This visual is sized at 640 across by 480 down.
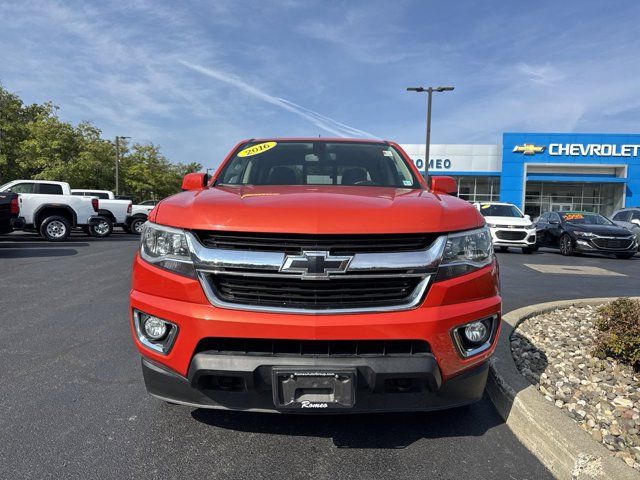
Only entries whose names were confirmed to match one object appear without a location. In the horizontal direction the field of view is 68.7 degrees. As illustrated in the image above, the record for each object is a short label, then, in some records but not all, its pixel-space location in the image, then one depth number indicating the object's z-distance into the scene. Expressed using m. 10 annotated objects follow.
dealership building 35.31
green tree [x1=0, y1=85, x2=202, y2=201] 27.30
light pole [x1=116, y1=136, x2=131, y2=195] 35.42
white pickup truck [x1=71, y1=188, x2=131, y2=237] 18.41
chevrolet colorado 2.22
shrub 3.50
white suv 14.16
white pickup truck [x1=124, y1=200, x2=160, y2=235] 20.69
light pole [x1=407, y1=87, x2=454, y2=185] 21.77
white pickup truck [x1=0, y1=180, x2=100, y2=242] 14.80
